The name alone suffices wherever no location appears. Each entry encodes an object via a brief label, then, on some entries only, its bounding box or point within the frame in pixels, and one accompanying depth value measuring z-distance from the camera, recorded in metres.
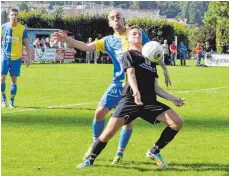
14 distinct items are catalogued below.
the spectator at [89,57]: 48.50
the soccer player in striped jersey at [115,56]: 8.61
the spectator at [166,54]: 44.17
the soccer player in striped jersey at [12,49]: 15.23
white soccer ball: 8.00
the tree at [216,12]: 100.56
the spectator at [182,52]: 46.09
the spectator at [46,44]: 46.68
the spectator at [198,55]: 44.84
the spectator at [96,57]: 47.75
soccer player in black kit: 7.98
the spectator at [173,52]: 45.25
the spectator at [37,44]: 45.10
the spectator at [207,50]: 46.25
